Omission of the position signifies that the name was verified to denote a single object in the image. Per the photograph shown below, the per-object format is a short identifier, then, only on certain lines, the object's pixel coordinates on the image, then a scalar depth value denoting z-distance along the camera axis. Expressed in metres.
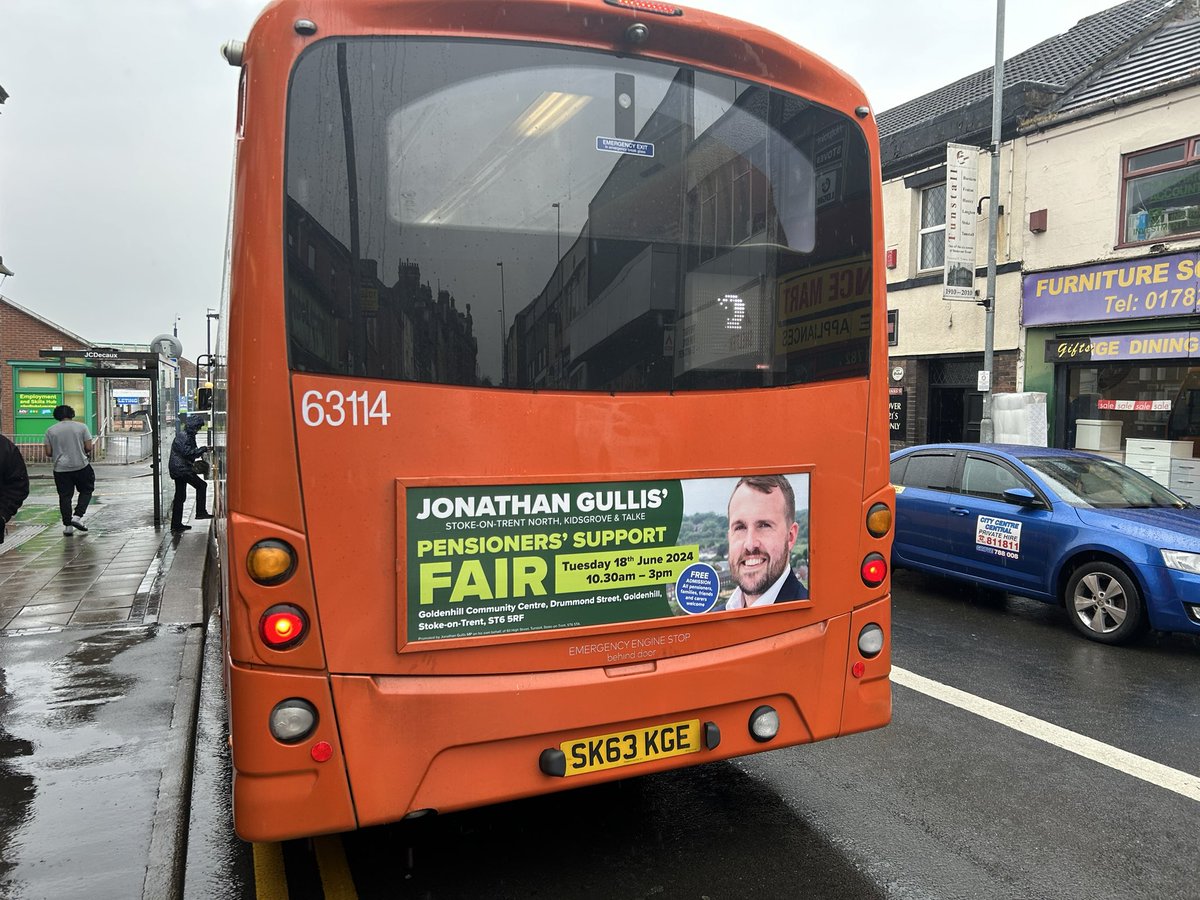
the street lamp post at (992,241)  13.70
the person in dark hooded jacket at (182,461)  12.12
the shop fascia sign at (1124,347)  12.06
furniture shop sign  11.99
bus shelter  12.41
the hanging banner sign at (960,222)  14.45
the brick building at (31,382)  23.84
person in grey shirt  11.42
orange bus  2.63
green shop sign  23.88
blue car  6.11
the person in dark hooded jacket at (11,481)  5.93
